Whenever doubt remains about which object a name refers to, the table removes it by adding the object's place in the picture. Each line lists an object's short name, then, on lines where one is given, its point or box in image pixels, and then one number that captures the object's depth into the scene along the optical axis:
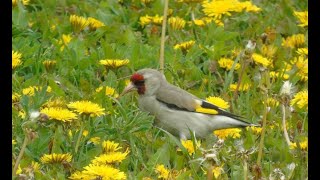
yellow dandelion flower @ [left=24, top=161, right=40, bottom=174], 7.48
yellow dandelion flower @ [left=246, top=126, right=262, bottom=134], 10.30
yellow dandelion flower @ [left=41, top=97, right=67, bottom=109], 9.70
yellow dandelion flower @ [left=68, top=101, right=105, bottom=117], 9.10
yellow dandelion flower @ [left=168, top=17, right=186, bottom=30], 13.97
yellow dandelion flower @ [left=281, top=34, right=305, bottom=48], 14.11
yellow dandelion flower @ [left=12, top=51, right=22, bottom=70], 11.10
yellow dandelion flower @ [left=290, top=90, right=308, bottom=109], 9.38
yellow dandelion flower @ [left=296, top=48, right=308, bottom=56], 13.22
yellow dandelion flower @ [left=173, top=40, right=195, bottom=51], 13.01
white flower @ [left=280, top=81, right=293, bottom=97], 7.26
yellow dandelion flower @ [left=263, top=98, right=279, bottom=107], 11.13
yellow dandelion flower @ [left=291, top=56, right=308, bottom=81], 12.50
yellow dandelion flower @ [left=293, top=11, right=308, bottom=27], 14.03
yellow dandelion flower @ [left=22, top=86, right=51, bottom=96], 10.37
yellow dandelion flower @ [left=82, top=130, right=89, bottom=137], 9.48
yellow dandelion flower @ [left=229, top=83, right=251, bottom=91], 12.04
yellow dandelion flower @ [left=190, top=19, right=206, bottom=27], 14.18
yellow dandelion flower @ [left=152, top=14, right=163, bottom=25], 13.80
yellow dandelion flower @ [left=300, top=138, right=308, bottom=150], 9.13
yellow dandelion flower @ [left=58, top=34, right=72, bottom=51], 12.85
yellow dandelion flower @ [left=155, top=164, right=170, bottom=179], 8.21
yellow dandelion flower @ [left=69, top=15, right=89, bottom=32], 13.34
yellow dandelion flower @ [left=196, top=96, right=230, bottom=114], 10.98
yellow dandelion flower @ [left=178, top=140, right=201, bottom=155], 9.43
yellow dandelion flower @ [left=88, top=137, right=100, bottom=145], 9.48
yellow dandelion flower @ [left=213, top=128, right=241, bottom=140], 10.45
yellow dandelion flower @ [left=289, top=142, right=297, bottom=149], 9.38
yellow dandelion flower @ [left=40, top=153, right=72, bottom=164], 8.36
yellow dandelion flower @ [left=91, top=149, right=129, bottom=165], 8.04
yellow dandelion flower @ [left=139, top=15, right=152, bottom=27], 13.91
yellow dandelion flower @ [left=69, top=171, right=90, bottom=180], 7.72
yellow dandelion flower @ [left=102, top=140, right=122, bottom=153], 8.73
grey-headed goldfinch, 10.24
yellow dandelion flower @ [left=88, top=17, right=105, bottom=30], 13.59
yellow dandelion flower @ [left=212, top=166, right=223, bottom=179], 6.89
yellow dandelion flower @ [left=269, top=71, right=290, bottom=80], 12.40
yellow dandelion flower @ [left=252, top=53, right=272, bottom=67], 11.50
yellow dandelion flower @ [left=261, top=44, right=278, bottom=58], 13.30
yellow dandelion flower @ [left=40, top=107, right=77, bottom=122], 8.61
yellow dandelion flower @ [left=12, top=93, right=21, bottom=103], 10.21
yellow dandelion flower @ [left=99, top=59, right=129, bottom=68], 11.69
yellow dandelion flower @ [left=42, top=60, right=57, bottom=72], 12.05
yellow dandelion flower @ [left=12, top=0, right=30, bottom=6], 13.97
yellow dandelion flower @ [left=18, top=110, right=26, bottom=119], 9.52
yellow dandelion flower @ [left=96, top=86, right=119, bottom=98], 11.09
